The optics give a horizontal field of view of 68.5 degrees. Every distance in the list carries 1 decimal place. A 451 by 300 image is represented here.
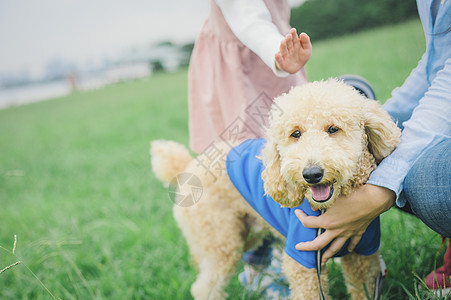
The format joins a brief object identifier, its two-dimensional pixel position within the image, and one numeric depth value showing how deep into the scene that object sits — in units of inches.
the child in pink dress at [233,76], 60.0
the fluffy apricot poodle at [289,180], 47.0
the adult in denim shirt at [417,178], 42.7
